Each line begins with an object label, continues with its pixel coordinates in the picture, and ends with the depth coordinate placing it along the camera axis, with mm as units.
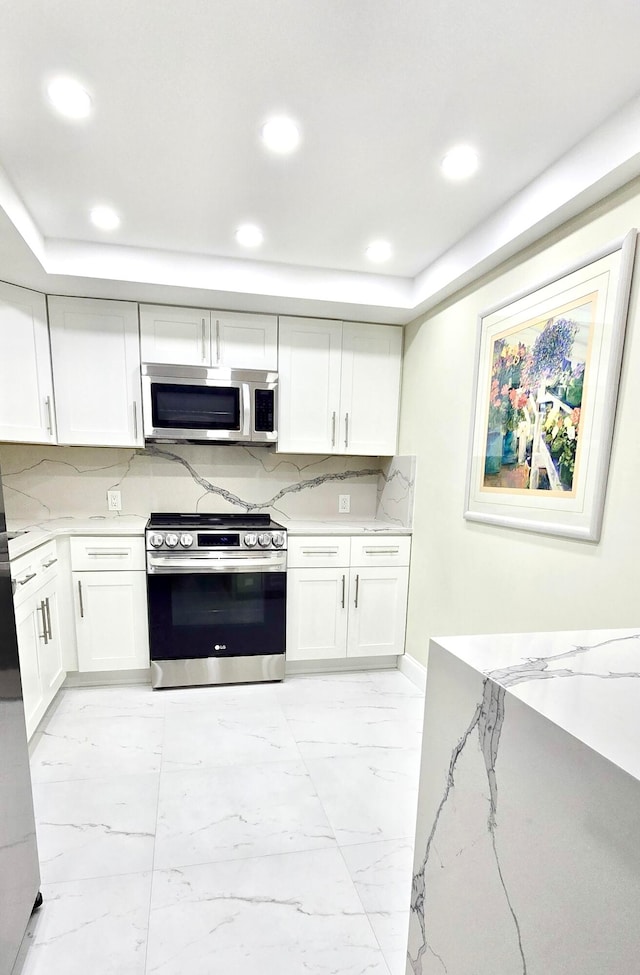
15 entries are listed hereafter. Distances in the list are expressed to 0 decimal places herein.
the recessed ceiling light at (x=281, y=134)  1453
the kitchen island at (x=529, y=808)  547
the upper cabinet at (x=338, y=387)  2855
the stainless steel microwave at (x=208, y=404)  2656
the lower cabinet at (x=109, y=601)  2545
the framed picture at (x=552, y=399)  1489
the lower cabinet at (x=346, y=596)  2793
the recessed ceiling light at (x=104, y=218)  1982
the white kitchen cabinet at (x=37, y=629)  1954
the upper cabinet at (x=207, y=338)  2660
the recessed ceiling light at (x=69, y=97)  1317
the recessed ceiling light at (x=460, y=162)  1558
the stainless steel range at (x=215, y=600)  2562
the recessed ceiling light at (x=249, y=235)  2113
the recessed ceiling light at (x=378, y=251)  2242
